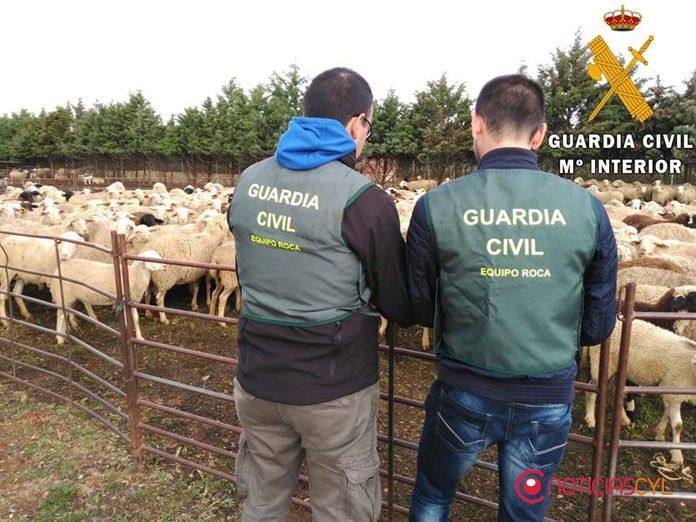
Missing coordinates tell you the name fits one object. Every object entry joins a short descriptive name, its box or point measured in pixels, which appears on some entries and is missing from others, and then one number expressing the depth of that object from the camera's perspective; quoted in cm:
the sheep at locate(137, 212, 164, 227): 1092
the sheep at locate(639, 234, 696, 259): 845
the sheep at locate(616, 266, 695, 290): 679
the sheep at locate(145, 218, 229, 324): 802
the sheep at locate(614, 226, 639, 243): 928
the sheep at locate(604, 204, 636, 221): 1344
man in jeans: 179
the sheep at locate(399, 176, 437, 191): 2951
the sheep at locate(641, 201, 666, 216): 1500
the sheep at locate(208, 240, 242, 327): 782
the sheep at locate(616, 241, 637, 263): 808
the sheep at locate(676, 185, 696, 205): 2241
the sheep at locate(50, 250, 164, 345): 670
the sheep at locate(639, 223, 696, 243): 1021
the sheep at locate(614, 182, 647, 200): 2386
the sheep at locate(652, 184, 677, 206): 2255
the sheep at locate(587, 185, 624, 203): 2052
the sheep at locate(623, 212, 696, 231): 1196
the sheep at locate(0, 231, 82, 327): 774
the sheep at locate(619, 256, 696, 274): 721
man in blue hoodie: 194
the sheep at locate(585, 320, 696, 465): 430
